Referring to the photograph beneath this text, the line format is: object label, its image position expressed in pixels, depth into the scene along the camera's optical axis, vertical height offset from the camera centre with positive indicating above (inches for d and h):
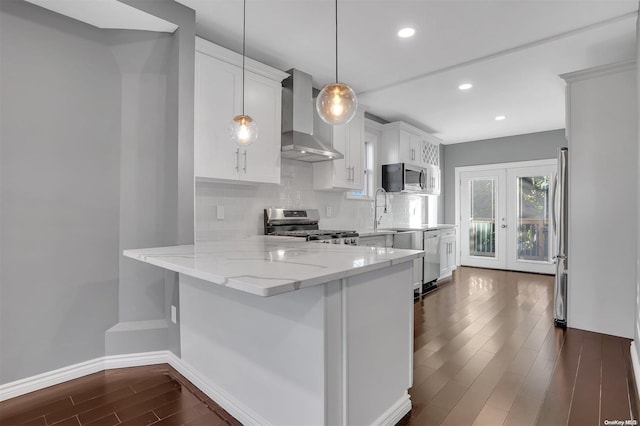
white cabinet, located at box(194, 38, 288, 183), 103.0 +34.7
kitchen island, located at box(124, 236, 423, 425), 53.6 -22.5
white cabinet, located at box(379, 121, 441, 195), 200.7 +43.4
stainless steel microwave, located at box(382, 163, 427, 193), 197.2 +23.1
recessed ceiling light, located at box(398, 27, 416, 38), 106.3 +60.4
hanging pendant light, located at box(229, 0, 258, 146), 91.3 +23.8
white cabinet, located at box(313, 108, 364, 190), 151.3 +27.8
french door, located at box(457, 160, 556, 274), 237.5 -0.3
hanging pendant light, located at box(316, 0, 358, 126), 76.6 +26.5
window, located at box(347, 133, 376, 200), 196.1 +28.3
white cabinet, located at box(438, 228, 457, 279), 202.8 -23.4
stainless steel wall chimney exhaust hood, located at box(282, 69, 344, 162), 129.2 +39.0
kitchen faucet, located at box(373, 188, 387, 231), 197.6 +3.7
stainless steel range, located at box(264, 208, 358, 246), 126.8 -5.3
